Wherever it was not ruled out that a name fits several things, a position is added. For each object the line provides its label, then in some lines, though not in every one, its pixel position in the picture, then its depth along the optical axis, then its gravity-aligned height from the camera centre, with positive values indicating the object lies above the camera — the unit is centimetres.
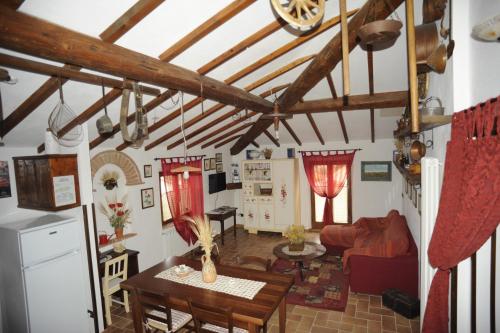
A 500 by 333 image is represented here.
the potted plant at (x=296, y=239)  492 -161
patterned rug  427 -239
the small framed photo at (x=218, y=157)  782 -16
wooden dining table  242 -141
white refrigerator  303 -134
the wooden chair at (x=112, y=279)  393 -182
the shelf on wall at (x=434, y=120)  218 +17
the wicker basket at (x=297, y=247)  494 -177
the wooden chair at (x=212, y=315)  226 -137
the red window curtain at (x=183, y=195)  599 -94
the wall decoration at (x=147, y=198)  546 -85
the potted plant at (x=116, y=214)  479 -101
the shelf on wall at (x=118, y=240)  459 -144
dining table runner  276 -141
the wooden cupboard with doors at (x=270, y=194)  757 -126
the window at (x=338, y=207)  746 -168
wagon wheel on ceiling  160 +81
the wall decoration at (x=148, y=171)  554 -31
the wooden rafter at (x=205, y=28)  228 +110
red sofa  411 -182
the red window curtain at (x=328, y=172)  724 -69
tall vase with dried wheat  290 -105
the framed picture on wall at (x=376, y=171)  703 -69
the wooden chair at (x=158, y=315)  260 -158
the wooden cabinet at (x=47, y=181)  338 -26
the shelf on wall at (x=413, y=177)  314 -41
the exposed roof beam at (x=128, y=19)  195 +101
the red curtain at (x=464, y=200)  151 -36
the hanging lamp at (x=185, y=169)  362 -20
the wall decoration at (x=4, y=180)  344 -22
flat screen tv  742 -83
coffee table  473 -186
